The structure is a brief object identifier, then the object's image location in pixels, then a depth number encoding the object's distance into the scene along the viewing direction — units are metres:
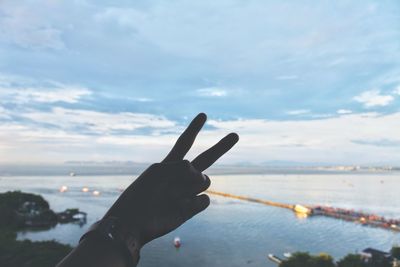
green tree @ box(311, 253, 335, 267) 17.89
